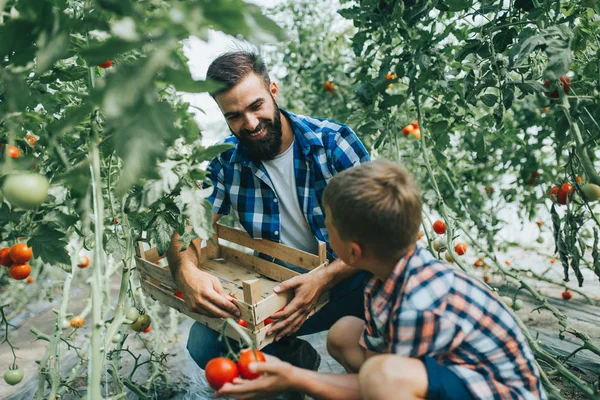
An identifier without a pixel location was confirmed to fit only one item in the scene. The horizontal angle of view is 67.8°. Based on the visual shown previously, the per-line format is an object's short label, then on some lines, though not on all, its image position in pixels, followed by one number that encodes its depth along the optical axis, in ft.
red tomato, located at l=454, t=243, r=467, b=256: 7.01
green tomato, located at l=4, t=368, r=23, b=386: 5.07
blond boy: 3.34
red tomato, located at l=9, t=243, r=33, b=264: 4.55
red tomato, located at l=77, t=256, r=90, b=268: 6.77
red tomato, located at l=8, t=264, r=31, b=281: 4.63
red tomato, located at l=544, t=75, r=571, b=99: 4.82
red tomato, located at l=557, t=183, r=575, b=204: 5.98
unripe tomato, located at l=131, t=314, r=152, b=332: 5.26
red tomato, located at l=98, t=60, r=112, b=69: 4.07
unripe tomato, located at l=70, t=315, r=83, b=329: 6.01
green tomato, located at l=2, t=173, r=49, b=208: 2.98
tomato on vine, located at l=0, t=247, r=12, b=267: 4.71
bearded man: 5.42
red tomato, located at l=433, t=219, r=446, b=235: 7.14
